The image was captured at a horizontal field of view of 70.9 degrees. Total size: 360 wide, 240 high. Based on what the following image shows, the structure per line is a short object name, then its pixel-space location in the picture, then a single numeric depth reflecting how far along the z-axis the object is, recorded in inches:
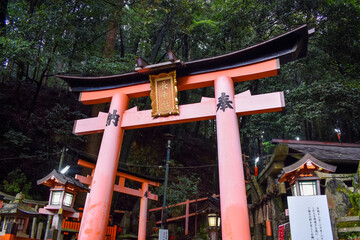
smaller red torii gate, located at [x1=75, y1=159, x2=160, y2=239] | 404.4
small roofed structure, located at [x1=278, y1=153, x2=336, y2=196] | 204.4
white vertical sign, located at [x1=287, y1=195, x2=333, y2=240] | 169.9
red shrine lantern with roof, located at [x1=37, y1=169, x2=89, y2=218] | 257.3
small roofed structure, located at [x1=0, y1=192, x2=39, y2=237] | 240.1
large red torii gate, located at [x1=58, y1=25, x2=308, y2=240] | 199.9
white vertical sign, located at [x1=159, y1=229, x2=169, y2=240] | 319.6
